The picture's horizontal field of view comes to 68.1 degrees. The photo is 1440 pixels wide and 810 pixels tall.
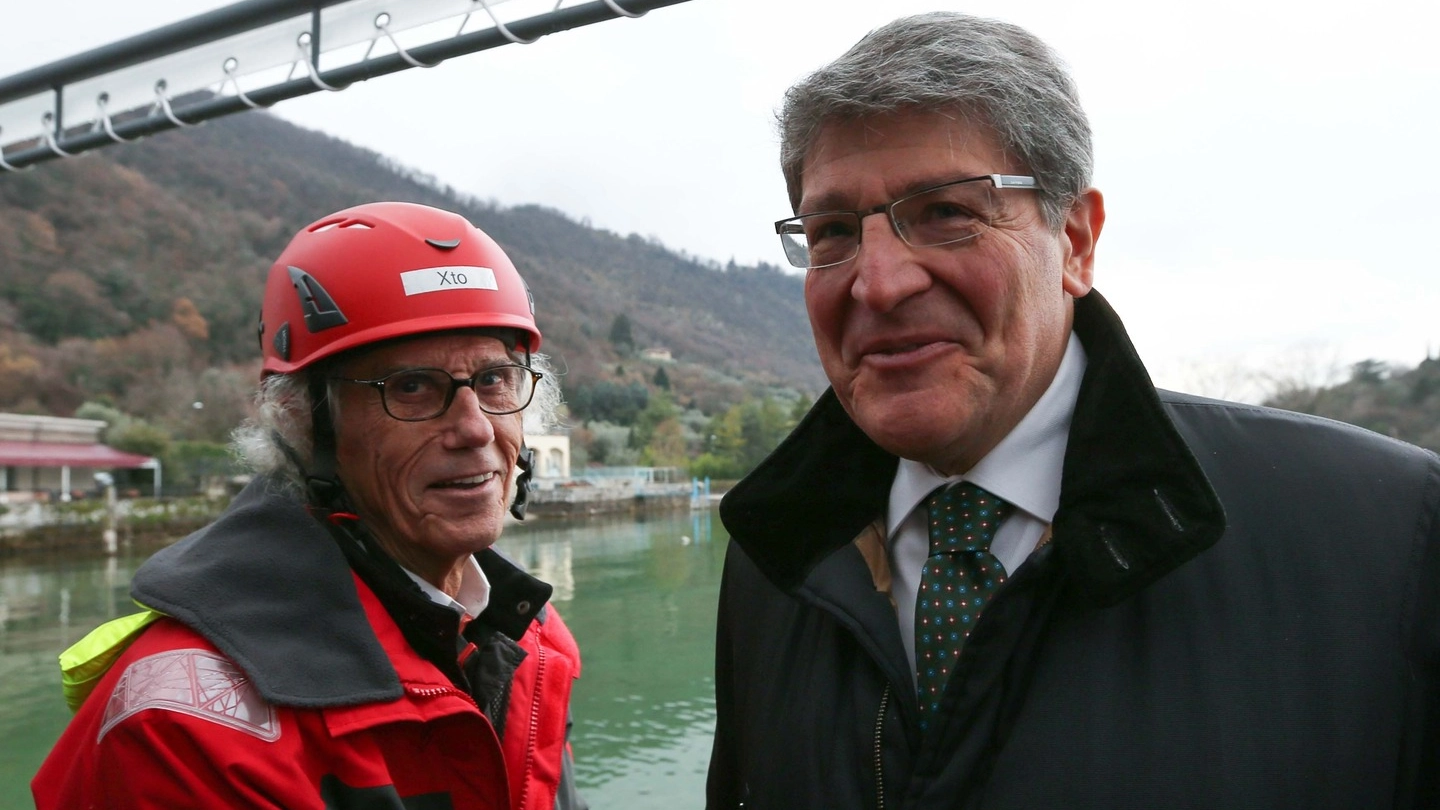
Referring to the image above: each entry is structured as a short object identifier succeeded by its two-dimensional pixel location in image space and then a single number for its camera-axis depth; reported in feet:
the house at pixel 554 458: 171.83
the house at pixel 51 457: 137.49
